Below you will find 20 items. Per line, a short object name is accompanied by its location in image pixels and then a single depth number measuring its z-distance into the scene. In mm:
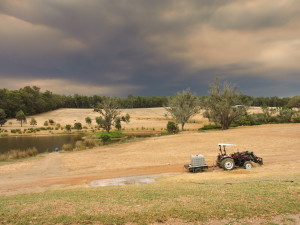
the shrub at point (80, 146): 41094
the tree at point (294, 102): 146750
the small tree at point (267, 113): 80438
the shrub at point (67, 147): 41438
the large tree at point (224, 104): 59469
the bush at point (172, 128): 62638
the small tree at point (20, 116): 98750
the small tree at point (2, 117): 94000
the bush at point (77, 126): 89125
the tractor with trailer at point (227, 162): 21312
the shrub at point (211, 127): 66188
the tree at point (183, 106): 70875
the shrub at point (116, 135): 65550
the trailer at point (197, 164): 21656
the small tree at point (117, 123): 80481
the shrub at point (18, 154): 33906
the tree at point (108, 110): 72062
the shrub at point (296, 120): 73006
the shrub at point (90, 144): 43500
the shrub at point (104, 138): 48738
